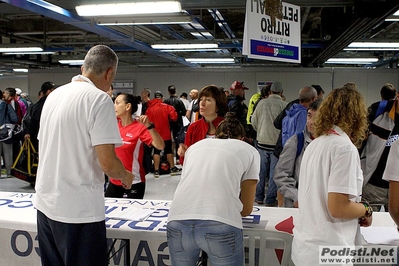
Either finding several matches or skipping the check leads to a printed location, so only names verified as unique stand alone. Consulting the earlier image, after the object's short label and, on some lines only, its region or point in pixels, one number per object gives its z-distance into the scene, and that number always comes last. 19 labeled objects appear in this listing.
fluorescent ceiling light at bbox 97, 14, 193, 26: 5.63
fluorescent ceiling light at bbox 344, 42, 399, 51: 7.43
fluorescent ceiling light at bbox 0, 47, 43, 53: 8.52
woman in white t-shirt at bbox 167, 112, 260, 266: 1.68
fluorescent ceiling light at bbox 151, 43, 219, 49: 7.91
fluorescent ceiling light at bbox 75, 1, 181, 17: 4.65
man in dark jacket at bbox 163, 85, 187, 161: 7.85
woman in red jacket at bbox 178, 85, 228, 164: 2.94
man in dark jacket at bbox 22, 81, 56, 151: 5.45
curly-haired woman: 1.52
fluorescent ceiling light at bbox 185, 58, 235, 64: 10.75
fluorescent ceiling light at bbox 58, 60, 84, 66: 11.36
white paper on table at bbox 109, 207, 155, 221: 2.42
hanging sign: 3.33
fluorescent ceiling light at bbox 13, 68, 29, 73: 15.00
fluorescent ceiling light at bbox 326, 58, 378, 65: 10.34
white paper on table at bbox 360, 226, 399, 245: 2.02
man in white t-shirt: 1.74
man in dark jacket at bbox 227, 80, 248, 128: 5.38
